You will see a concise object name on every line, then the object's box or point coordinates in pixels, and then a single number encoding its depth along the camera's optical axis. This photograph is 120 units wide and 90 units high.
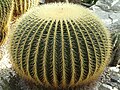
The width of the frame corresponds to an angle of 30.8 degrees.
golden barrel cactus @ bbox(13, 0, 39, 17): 2.41
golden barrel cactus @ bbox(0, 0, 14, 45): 2.11
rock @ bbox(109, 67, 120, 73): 2.11
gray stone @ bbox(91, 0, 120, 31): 2.55
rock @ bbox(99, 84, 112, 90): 1.94
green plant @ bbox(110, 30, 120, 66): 2.08
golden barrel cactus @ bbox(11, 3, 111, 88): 1.63
